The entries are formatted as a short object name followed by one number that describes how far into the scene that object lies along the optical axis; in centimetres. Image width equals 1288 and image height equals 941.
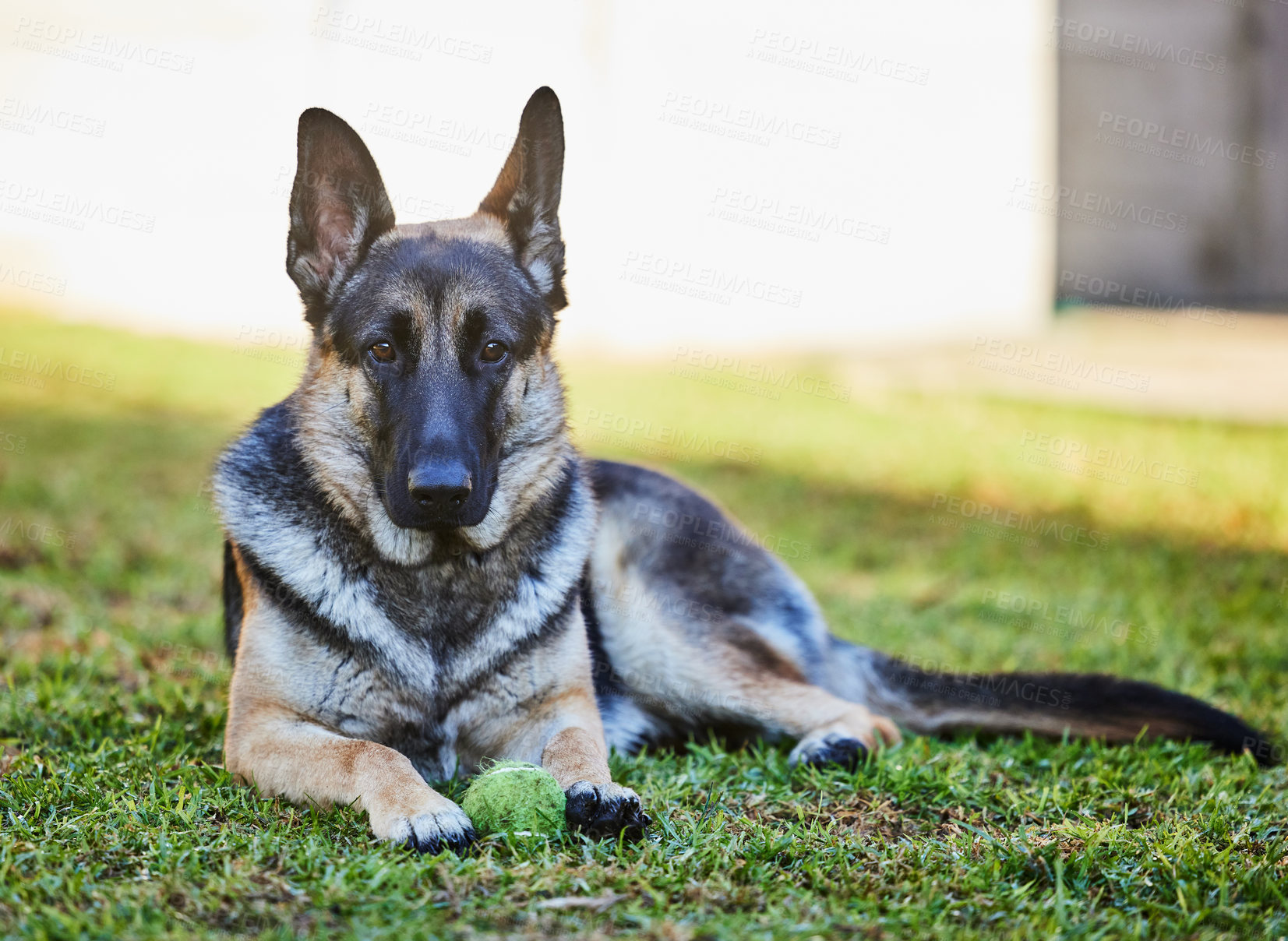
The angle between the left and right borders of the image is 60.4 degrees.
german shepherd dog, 336
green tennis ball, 307
